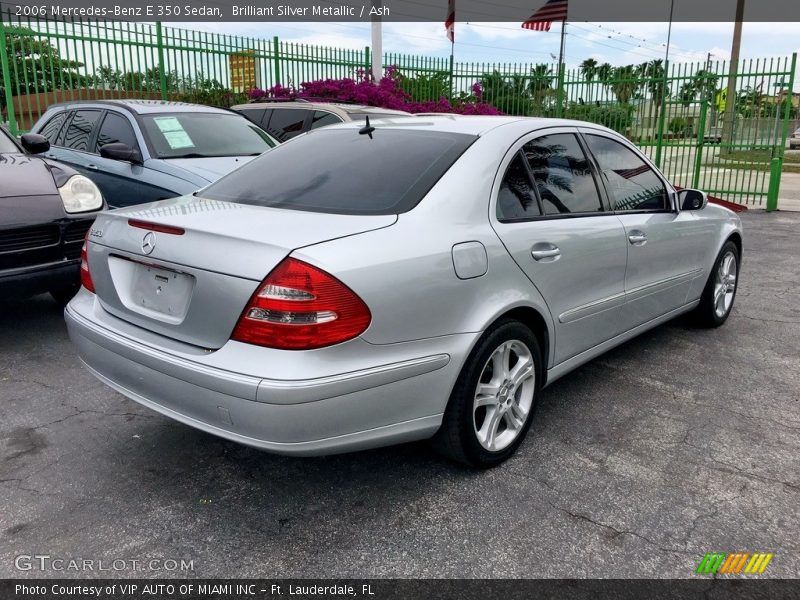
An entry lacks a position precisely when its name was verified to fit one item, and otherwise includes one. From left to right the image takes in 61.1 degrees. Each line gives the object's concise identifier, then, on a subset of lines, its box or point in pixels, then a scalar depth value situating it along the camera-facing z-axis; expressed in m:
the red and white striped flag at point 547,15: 15.74
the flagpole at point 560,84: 14.28
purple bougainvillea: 11.66
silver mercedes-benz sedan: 2.35
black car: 4.33
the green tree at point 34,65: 9.47
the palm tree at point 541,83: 14.54
